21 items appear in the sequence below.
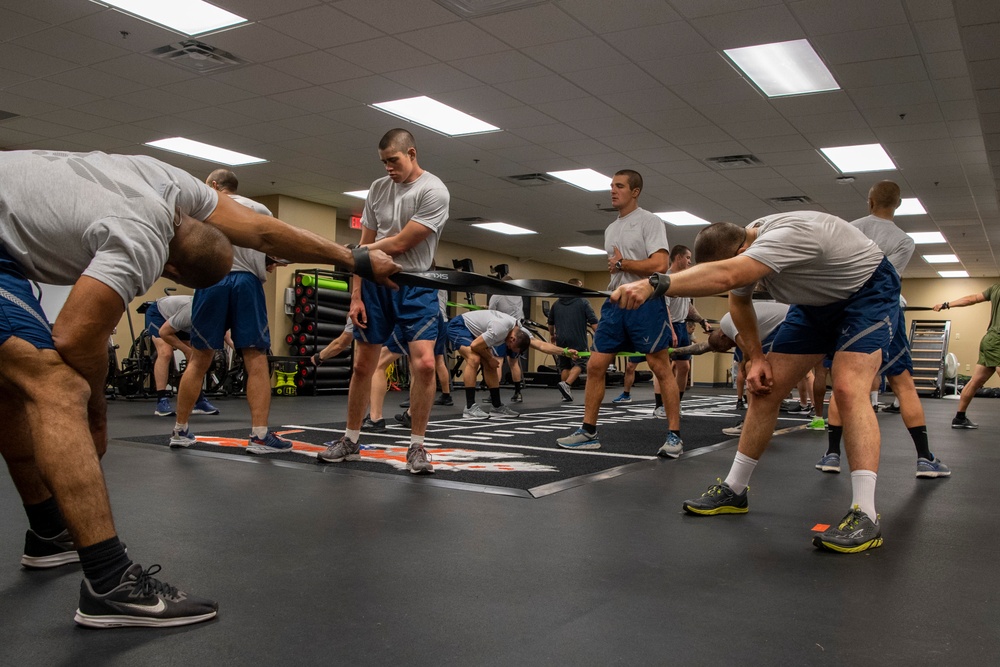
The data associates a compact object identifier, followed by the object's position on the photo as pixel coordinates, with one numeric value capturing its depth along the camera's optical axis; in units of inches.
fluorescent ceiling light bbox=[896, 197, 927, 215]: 440.3
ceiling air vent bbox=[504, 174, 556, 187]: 408.5
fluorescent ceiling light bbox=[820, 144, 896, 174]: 339.3
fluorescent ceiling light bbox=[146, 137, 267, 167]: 350.3
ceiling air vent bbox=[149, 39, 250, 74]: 242.1
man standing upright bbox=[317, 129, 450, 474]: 131.8
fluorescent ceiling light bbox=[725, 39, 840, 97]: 235.5
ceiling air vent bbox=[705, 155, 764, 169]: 361.6
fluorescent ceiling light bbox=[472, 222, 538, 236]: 554.9
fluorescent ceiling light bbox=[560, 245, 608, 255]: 654.0
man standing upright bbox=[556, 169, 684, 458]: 163.6
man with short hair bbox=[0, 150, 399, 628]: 58.4
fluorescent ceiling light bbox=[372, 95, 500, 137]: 295.9
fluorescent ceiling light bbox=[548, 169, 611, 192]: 398.3
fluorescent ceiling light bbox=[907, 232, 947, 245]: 538.7
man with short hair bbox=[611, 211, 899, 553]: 85.4
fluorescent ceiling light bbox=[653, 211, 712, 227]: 499.9
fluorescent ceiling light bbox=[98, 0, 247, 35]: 213.6
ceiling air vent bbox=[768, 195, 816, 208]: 446.0
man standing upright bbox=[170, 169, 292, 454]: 155.0
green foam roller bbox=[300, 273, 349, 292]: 426.6
